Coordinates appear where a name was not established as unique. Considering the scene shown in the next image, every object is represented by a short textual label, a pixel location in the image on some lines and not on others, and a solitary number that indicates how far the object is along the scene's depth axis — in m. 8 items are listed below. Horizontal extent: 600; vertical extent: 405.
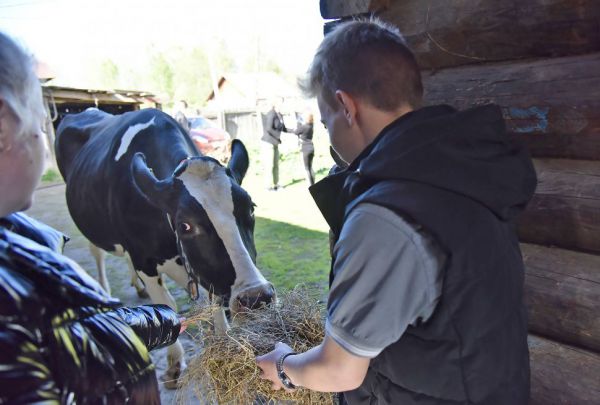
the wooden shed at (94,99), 13.49
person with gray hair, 0.83
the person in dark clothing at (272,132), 9.96
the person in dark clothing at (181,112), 11.06
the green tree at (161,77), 53.19
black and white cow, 2.73
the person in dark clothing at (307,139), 9.94
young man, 0.98
